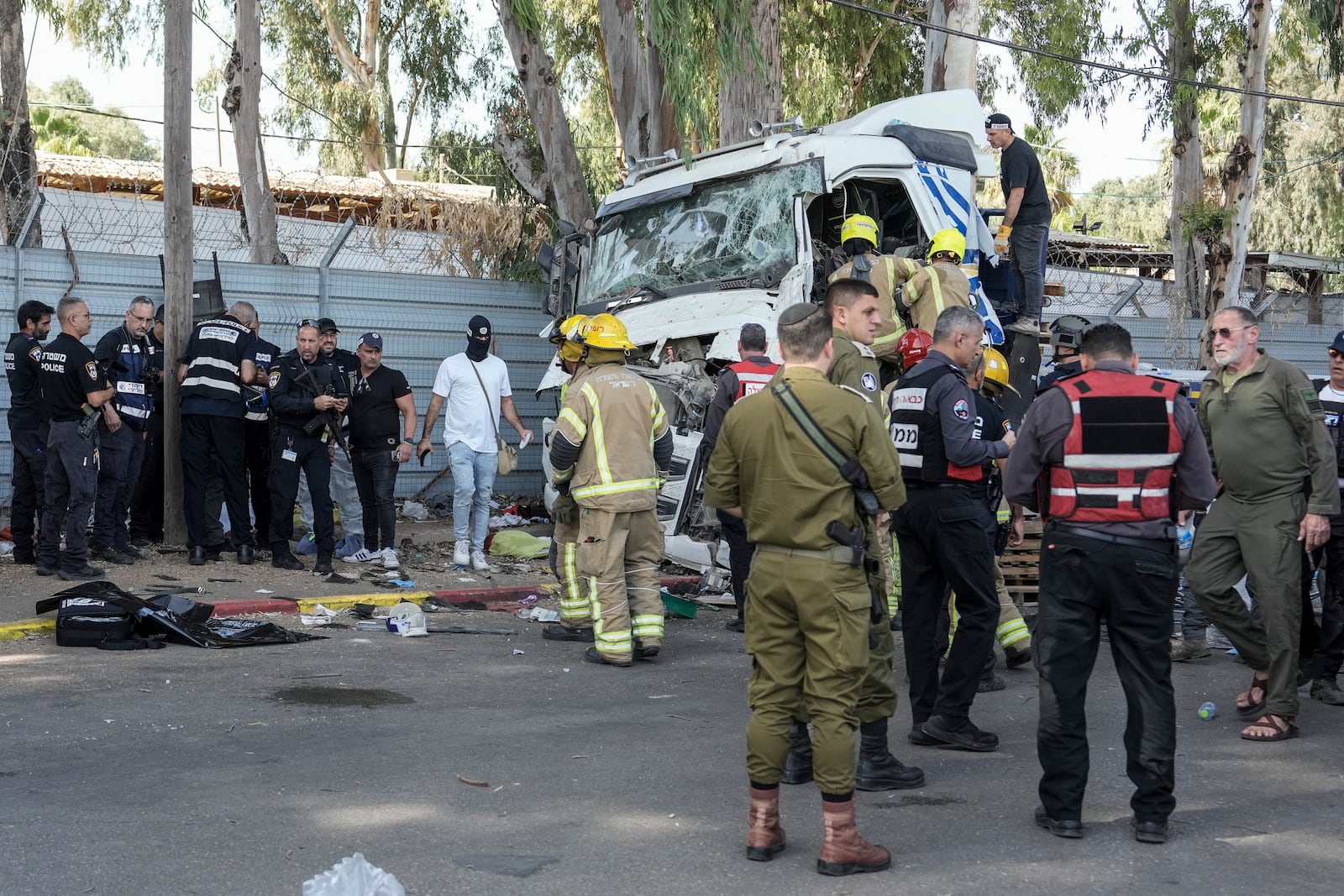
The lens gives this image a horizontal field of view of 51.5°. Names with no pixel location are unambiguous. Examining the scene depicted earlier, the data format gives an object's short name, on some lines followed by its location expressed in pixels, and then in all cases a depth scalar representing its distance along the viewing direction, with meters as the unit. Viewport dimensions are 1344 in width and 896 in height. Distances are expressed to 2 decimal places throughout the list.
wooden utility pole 11.07
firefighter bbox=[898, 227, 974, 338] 9.06
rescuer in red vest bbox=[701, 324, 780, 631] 8.39
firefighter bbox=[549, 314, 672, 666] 7.86
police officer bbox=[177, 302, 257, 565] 10.74
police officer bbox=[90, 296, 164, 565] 10.25
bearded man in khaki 6.40
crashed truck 10.09
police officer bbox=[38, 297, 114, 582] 9.50
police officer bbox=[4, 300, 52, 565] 9.73
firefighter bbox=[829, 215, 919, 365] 8.91
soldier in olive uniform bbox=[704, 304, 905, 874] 4.56
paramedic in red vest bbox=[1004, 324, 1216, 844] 4.84
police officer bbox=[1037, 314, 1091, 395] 9.15
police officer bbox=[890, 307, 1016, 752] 5.88
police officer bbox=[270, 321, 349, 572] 10.63
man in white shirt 11.14
